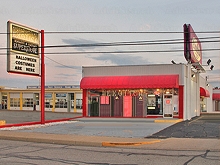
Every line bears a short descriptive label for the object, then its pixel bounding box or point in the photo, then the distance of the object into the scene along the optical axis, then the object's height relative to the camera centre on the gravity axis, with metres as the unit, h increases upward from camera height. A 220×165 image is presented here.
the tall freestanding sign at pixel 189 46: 32.62 +4.98
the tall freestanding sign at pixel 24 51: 24.06 +3.47
